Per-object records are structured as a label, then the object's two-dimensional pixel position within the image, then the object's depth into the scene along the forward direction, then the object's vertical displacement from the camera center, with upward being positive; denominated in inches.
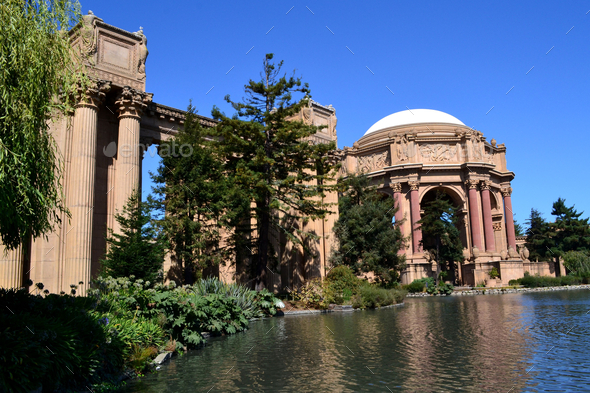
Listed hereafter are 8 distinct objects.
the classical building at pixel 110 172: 721.0 +168.9
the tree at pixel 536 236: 2427.8 +152.9
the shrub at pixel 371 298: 855.7 -55.5
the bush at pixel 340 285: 844.6 -29.7
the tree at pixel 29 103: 248.4 +96.2
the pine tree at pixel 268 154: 828.0 +214.8
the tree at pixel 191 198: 795.4 +127.3
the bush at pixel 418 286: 1592.8 -63.3
